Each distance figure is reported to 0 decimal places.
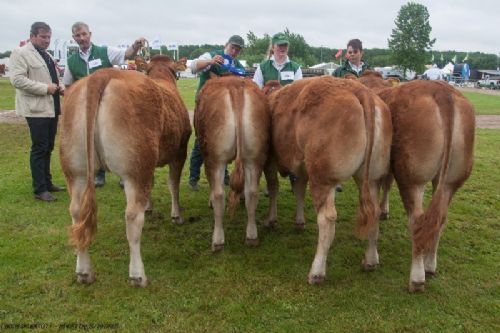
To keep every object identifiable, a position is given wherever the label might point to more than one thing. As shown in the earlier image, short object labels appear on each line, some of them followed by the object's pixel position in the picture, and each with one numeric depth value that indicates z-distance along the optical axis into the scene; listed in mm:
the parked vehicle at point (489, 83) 58231
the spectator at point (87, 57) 6457
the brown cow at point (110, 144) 3742
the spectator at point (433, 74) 22828
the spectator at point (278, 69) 6649
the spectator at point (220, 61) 6191
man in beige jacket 6258
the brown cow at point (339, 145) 3865
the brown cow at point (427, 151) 3836
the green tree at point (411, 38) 61062
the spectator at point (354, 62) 6730
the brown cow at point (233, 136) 4660
